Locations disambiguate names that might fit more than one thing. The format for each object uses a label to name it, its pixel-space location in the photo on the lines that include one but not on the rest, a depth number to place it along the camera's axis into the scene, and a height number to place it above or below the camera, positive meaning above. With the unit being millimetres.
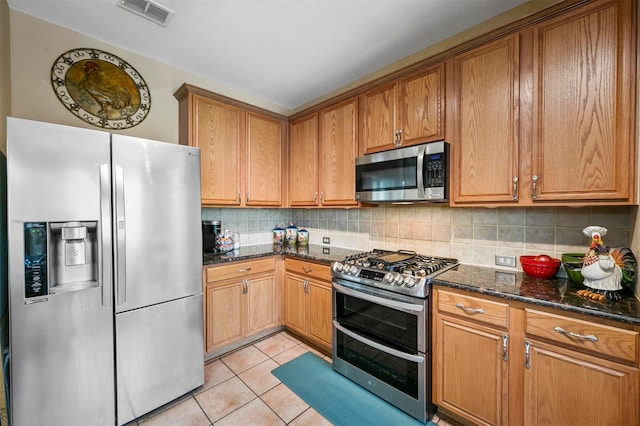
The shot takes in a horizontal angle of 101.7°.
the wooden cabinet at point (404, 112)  1854 +765
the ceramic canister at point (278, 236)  3094 -302
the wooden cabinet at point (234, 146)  2314 +636
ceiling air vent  1628 +1305
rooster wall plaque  1891 +955
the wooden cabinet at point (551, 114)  1257 +537
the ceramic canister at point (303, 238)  3115 -329
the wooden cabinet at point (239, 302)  2211 -838
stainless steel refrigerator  1292 -366
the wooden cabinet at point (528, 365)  1086 -751
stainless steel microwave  1801 +271
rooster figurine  1223 -288
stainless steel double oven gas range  1593 -792
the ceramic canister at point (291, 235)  3092 -292
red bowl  1556 -349
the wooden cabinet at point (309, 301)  2270 -845
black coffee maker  2471 -226
